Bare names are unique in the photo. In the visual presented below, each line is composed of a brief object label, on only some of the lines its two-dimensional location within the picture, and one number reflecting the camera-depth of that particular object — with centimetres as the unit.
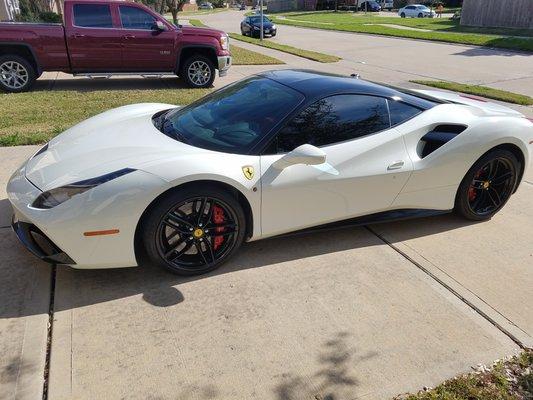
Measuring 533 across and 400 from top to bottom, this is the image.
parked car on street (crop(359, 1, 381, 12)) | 5730
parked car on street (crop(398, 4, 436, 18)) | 4588
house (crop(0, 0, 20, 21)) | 1745
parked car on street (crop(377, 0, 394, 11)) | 6178
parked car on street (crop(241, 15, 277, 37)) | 2678
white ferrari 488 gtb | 291
